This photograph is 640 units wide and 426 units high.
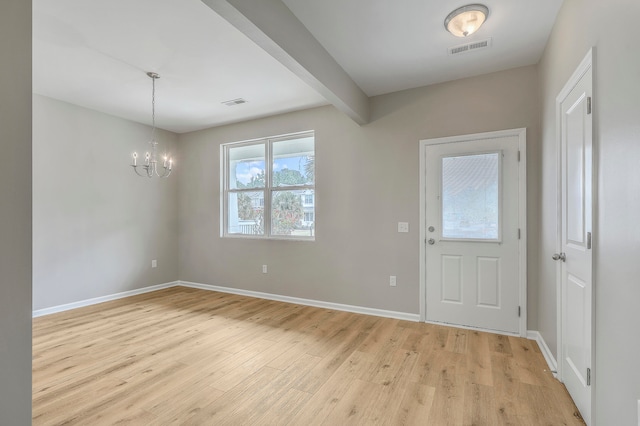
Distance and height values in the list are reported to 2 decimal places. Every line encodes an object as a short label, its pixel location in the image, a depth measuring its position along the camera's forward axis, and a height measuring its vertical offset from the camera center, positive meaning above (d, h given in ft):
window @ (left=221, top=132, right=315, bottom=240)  14.08 +1.27
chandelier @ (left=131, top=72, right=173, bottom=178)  10.60 +3.50
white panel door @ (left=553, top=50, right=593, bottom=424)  5.62 -0.54
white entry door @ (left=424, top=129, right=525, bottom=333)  9.99 -0.63
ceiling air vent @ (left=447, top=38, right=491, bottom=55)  8.52 +4.92
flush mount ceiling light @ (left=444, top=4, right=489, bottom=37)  7.07 +4.82
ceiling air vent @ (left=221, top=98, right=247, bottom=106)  12.73 +4.86
